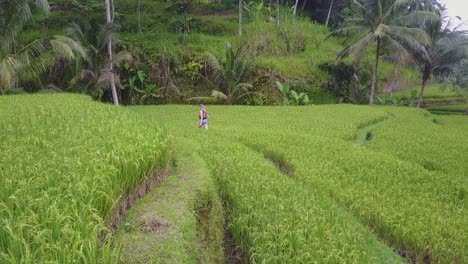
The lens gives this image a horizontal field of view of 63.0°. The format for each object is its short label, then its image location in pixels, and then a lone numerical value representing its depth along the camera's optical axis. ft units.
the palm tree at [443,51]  74.79
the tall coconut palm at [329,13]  101.78
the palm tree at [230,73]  62.59
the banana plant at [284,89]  66.59
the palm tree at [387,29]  65.45
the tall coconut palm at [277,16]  82.66
